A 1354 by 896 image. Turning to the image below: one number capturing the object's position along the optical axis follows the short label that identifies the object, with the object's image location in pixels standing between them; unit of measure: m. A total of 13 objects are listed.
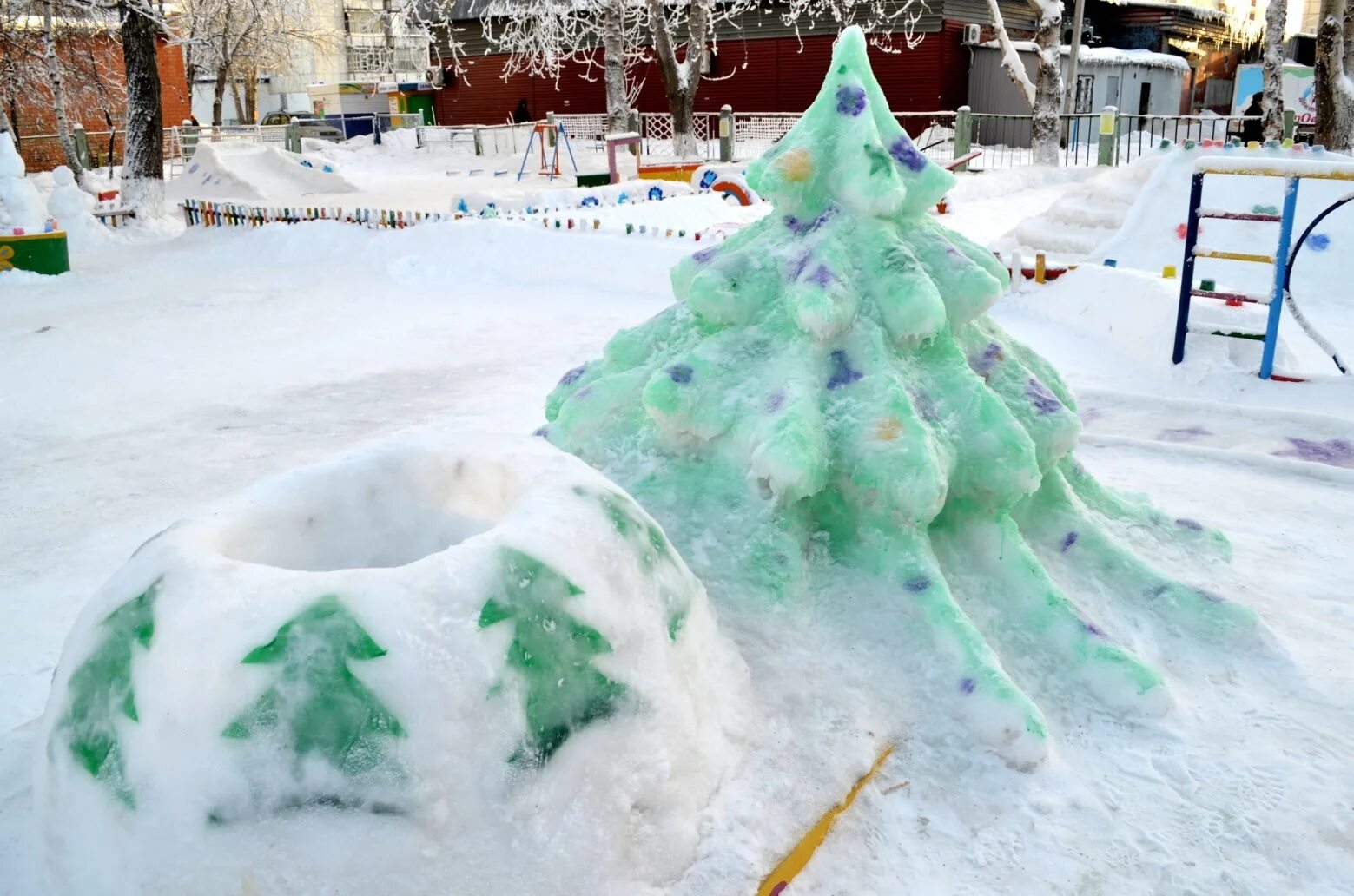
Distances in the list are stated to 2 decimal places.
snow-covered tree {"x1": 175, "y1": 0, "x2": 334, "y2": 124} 29.00
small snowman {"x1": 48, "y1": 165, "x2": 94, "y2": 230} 14.72
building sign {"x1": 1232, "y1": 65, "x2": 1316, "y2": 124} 25.64
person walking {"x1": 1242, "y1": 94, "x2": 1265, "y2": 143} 19.46
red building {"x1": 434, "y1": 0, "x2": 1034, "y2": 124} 27.05
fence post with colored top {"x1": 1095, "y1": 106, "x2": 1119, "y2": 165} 19.09
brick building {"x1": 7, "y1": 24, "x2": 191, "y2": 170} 25.27
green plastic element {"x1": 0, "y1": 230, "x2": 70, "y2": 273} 12.55
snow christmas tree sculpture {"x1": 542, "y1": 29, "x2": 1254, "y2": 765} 3.01
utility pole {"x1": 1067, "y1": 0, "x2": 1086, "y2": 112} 21.98
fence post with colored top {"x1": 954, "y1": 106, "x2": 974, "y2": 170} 20.83
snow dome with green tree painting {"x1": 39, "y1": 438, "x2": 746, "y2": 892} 1.85
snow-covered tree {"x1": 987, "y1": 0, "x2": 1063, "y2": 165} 20.45
